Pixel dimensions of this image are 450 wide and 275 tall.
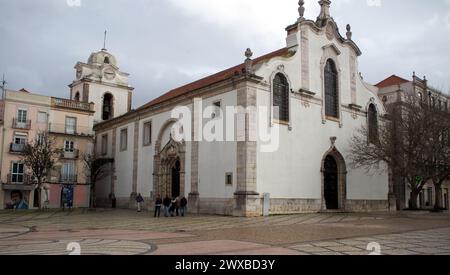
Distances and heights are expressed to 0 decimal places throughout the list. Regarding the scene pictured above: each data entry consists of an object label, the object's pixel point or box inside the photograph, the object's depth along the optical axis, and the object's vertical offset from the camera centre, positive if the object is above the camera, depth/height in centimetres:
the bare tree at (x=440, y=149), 2922 +213
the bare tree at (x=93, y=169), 3981 +92
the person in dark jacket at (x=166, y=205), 2669 -152
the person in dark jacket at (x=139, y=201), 3366 -164
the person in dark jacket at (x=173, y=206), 2723 -161
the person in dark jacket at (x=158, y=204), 2692 -148
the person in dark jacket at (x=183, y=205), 2723 -155
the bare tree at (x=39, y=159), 3538 +155
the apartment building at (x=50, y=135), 4022 +367
